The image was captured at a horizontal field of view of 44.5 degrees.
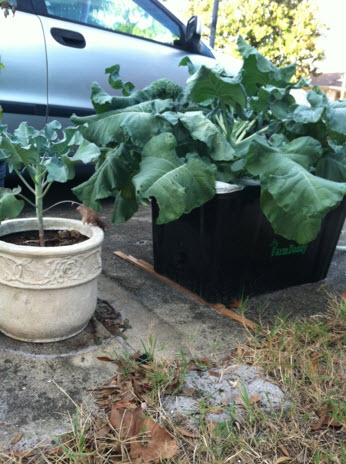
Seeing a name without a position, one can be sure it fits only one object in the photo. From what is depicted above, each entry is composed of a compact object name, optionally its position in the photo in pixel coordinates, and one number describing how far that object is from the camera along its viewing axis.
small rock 1.38
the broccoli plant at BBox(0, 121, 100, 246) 1.61
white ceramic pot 1.60
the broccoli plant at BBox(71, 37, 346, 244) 1.69
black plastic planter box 2.01
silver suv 3.12
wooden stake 1.99
